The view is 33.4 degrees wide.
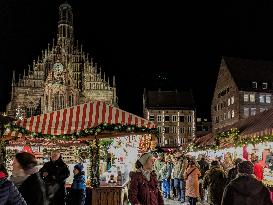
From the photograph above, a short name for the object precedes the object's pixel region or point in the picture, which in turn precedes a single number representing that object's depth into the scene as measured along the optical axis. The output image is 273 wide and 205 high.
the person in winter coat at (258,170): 10.52
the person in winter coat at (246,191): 4.81
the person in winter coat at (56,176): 8.56
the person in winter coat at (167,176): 17.36
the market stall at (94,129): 10.76
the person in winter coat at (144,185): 6.01
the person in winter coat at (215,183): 8.67
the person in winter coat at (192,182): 11.82
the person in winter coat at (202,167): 14.85
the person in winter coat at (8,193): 3.69
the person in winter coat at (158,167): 18.81
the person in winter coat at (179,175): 15.16
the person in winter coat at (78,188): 9.66
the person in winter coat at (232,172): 7.81
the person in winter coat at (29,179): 4.60
